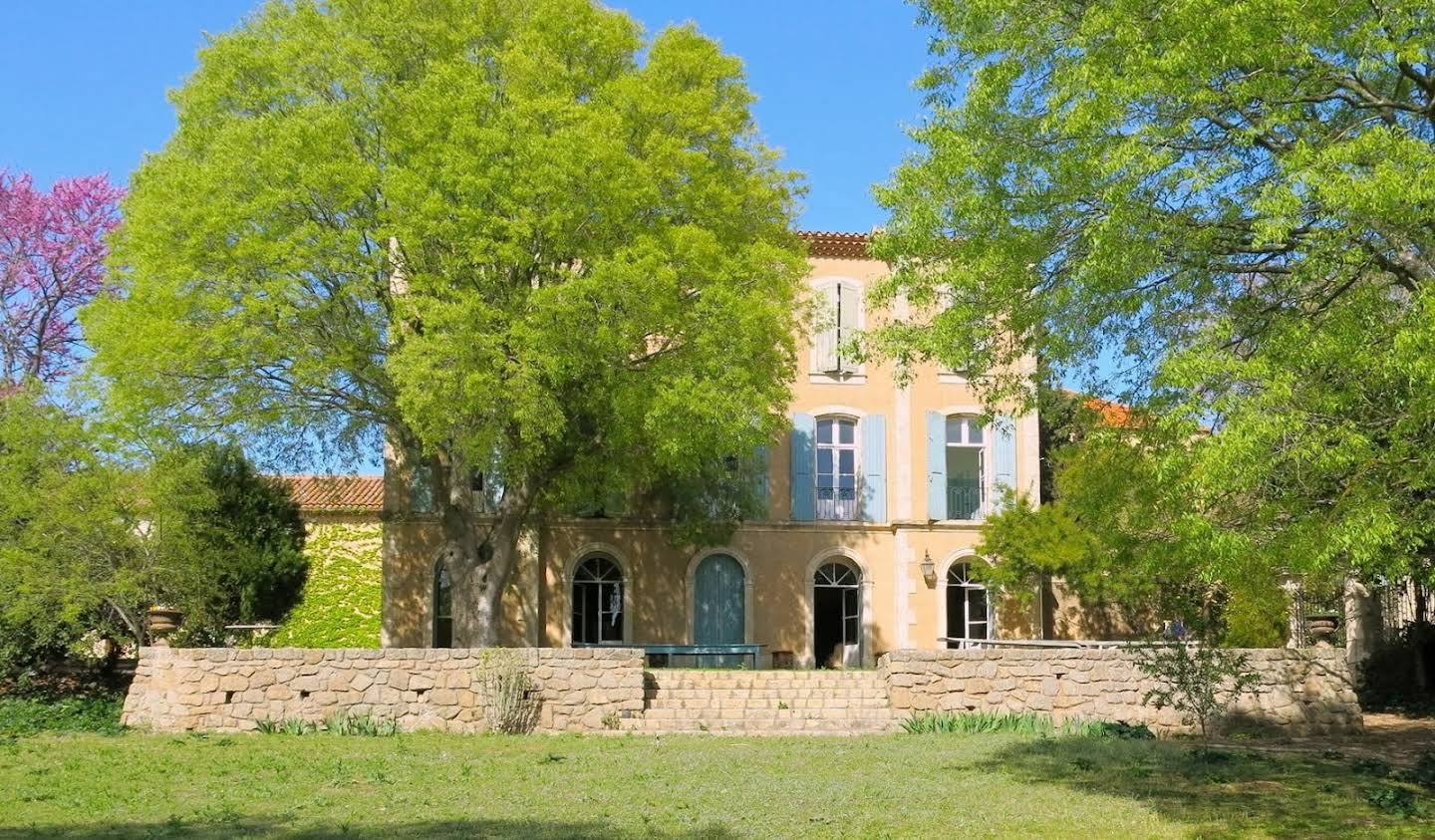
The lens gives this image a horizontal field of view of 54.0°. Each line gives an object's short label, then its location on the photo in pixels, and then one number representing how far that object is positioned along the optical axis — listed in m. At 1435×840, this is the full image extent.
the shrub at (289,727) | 15.72
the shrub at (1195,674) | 13.36
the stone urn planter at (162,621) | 17.41
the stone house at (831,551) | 24.92
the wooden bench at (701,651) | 20.20
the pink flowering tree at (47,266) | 26.86
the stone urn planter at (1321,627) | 16.91
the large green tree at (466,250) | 17.59
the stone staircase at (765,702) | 16.25
